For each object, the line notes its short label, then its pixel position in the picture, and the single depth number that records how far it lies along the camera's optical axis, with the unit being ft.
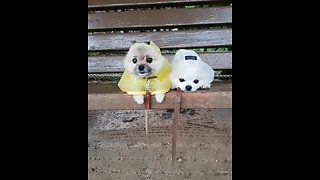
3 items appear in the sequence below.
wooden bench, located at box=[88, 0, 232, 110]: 5.48
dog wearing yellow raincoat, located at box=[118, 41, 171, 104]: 4.54
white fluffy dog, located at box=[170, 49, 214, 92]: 4.77
